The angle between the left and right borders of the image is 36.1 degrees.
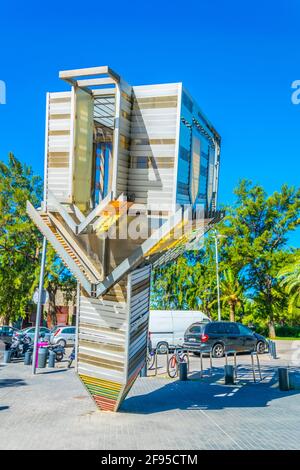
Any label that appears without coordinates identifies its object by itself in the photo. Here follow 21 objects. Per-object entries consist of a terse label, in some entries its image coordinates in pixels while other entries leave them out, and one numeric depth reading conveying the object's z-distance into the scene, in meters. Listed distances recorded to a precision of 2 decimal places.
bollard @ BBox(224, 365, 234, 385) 15.47
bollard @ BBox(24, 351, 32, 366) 20.31
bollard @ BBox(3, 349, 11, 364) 20.52
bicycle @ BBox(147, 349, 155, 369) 20.63
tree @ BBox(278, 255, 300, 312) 34.47
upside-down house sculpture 9.29
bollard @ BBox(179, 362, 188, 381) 16.19
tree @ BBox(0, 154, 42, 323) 37.50
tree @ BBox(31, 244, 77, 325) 37.19
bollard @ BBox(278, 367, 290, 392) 14.36
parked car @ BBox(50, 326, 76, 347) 28.62
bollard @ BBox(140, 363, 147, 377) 17.23
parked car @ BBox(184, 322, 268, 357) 22.91
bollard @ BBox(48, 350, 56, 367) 19.34
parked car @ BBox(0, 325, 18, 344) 28.00
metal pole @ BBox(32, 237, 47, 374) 17.06
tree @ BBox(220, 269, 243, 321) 42.66
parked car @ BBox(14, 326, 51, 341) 27.41
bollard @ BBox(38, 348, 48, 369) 19.25
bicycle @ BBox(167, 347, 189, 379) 17.69
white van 26.69
